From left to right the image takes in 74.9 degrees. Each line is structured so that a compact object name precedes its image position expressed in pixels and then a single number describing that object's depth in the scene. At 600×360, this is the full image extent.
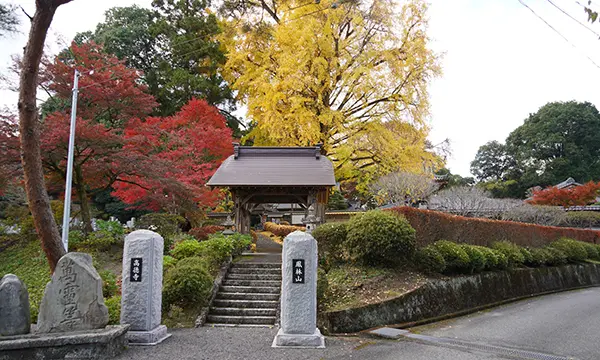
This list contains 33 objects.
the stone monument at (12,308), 5.14
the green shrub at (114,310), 7.03
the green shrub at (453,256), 10.49
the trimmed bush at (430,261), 9.98
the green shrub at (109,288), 9.01
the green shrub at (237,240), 11.77
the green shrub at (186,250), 10.60
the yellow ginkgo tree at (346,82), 16.09
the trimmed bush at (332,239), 10.62
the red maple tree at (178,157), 12.98
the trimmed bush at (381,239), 9.57
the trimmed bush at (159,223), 13.62
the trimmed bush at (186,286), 8.41
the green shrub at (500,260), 12.32
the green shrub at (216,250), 10.45
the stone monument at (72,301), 5.41
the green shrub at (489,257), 11.73
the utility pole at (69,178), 11.28
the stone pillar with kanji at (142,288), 6.33
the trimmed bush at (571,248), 17.64
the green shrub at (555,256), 16.18
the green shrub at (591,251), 19.50
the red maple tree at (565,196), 27.72
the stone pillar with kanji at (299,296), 6.24
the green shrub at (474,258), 11.04
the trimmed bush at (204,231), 14.19
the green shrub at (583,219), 27.09
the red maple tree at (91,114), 12.29
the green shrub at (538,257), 15.02
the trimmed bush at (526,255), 14.44
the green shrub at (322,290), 8.48
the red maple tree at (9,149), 11.24
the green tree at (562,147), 40.50
